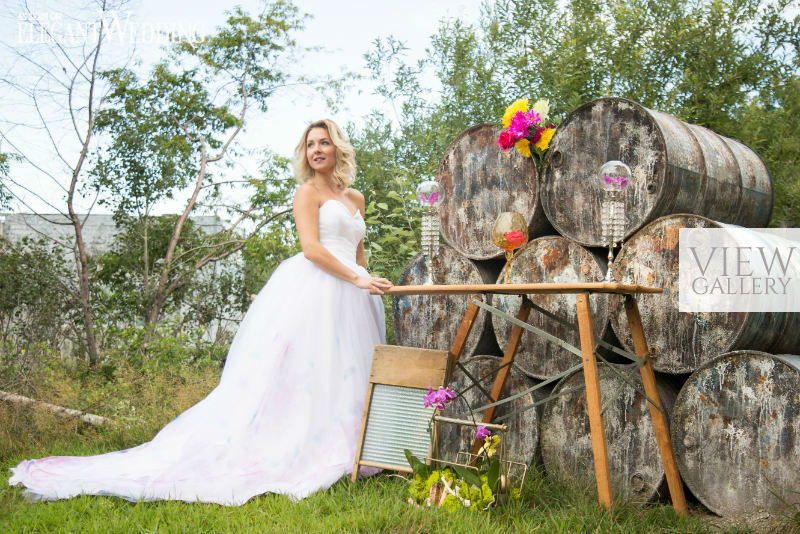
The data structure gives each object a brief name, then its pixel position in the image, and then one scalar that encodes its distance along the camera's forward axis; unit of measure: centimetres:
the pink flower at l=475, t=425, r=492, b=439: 297
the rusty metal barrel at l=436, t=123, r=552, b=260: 378
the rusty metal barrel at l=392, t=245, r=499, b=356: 389
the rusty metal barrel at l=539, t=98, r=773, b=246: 329
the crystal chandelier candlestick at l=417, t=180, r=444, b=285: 352
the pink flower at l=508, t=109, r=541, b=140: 363
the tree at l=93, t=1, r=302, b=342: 786
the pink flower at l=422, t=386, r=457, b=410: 311
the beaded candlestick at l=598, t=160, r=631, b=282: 300
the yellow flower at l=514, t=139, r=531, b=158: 368
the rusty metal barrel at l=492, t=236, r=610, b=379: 341
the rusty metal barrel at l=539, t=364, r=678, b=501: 318
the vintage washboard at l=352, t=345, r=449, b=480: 332
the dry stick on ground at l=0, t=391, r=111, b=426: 478
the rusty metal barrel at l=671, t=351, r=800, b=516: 279
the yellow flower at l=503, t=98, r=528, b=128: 364
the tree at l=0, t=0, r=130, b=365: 668
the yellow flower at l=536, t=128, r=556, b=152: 364
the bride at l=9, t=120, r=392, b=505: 330
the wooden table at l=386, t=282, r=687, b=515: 276
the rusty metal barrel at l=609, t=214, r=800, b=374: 301
